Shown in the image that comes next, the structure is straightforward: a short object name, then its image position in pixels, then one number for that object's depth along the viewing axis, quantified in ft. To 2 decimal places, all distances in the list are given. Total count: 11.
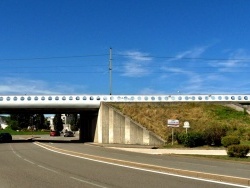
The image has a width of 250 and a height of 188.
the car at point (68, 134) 217.53
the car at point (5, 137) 131.17
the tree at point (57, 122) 342.19
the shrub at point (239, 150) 54.01
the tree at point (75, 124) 322.56
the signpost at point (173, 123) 89.40
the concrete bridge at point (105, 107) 100.15
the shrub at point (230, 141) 64.15
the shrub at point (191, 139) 85.18
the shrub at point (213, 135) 87.40
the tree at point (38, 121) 330.93
